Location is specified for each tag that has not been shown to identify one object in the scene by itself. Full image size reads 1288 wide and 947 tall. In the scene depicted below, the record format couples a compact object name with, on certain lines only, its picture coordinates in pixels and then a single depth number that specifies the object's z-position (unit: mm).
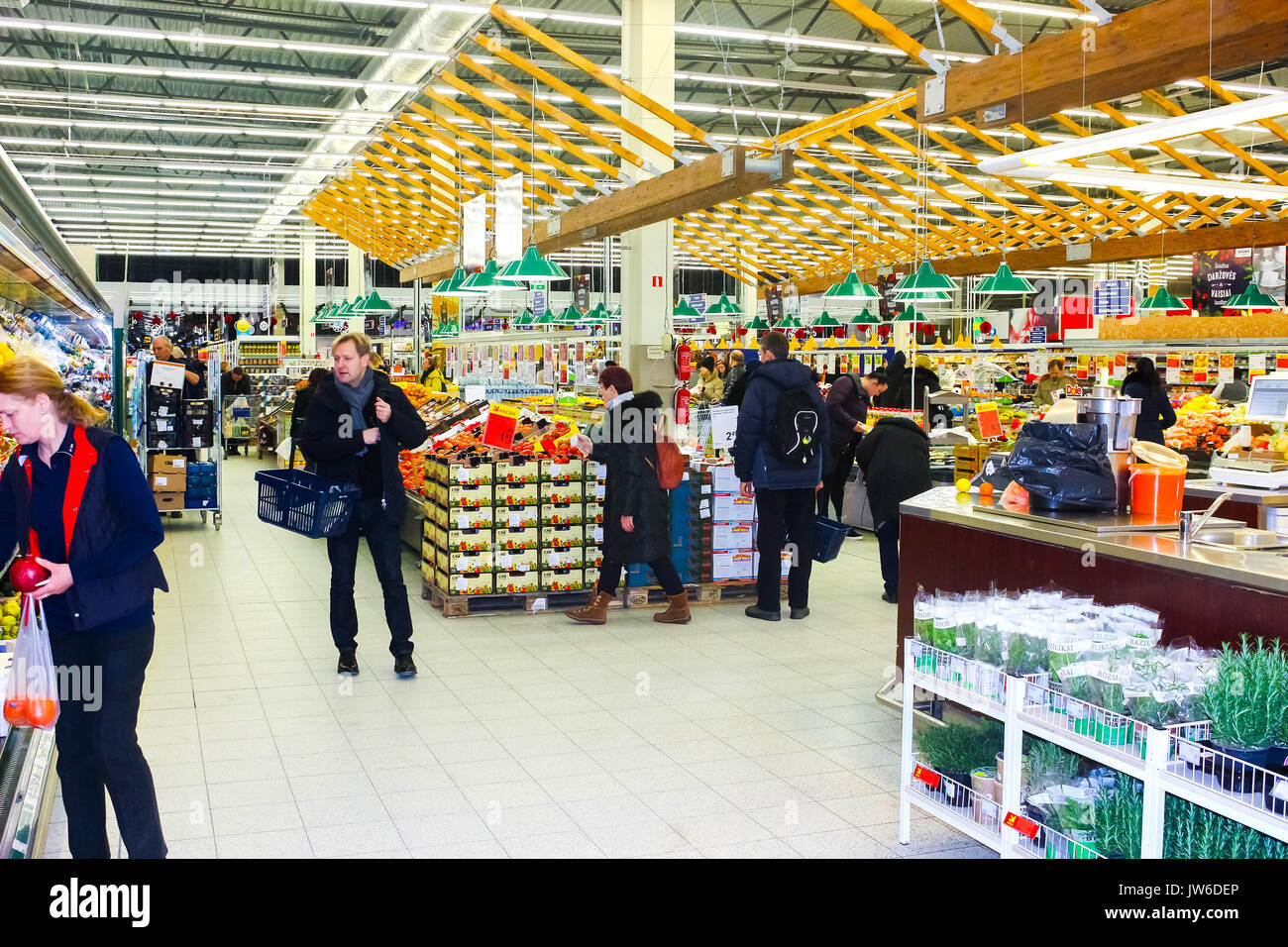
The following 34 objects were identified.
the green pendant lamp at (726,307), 19562
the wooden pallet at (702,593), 7746
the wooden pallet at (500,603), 7473
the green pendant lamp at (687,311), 19600
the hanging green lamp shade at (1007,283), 13047
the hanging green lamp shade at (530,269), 9250
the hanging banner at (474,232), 13688
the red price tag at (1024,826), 3305
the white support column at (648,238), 11148
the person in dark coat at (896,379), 12680
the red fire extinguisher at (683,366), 12797
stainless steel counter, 3451
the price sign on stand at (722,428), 8242
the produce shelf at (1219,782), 2684
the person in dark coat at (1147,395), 10297
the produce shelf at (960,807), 3521
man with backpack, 7141
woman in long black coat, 7027
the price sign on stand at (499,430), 7434
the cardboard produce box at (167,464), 11070
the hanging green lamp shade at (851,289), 12672
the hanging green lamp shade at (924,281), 11273
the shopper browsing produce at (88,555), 3098
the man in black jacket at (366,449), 5723
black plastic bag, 4320
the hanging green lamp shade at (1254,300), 15664
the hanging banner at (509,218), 12149
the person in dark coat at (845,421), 9828
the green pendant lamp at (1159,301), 17891
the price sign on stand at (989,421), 9250
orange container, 4309
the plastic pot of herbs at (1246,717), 2785
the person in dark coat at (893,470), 7613
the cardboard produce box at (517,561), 7539
